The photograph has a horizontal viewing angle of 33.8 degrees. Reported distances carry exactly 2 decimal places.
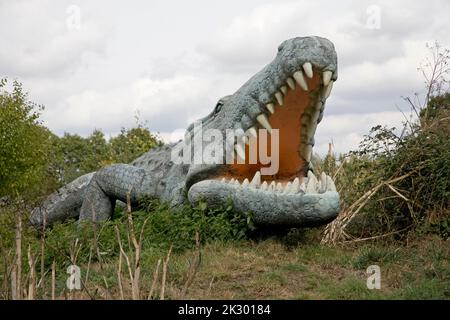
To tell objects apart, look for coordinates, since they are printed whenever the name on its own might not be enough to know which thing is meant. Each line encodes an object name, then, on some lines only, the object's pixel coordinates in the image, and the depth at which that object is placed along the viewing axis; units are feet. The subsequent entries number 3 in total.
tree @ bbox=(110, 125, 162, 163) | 59.72
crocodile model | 21.36
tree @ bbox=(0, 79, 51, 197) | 63.93
